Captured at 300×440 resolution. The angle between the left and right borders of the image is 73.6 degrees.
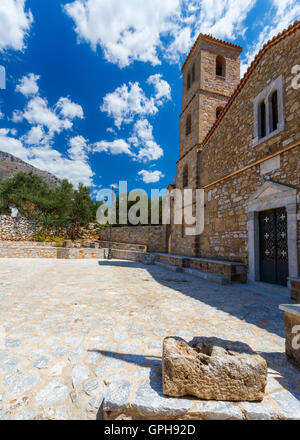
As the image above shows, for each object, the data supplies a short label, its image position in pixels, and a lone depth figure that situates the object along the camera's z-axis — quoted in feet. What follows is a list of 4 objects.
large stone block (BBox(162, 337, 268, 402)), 5.54
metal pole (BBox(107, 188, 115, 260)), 48.23
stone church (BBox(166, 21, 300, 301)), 18.48
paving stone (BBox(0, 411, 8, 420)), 5.12
